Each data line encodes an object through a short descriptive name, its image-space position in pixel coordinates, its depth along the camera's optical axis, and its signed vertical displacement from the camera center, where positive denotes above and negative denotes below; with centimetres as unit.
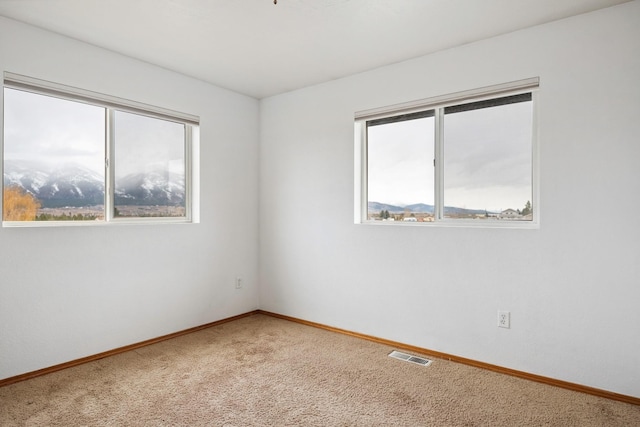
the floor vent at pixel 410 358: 292 -120
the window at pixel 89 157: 266 +42
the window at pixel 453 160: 280 +43
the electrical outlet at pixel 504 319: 272 -81
